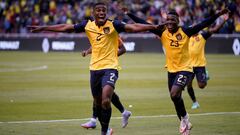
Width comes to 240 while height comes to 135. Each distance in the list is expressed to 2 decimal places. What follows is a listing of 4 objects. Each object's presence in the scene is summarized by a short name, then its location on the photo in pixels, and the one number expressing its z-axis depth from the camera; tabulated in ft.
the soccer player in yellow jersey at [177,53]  48.44
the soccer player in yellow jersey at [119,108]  50.60
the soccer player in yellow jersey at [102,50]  44.57
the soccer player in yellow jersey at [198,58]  64.69
